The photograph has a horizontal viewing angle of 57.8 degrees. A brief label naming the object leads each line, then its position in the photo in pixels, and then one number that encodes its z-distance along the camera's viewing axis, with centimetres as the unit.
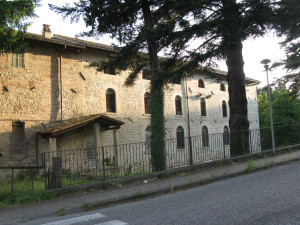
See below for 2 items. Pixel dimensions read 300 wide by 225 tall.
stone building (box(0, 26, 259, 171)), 1550
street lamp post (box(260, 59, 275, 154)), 1274
